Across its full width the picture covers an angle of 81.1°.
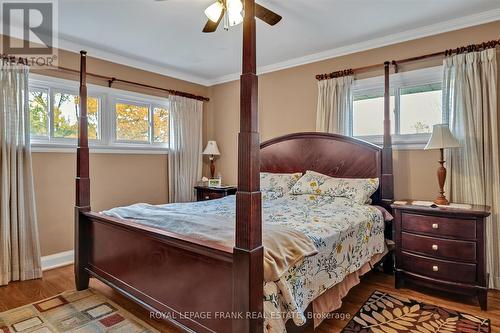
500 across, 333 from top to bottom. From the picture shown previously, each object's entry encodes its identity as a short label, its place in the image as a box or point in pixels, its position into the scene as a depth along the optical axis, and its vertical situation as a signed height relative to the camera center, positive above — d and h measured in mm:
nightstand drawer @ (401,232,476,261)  2365 -664
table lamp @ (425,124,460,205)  2593 +228
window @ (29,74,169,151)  3262 +678
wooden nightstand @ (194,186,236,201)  4215 -339
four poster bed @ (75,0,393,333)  1314 -505
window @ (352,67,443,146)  3070 +703
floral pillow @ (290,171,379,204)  2951 -187
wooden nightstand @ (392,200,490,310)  2322 -671
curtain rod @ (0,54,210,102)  2938 +1155
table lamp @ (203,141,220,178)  4677 +291
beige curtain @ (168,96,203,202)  4363 +328
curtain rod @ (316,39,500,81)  2662 +1150
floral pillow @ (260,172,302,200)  3457 -181
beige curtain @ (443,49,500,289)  2639 +272
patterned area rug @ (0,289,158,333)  2020 -1097
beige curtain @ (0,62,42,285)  2822 -166
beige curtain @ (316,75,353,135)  3484 +772
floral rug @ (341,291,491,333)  2012 -1102
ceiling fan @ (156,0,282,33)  2080 +1183
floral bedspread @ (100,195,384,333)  1483 -513
